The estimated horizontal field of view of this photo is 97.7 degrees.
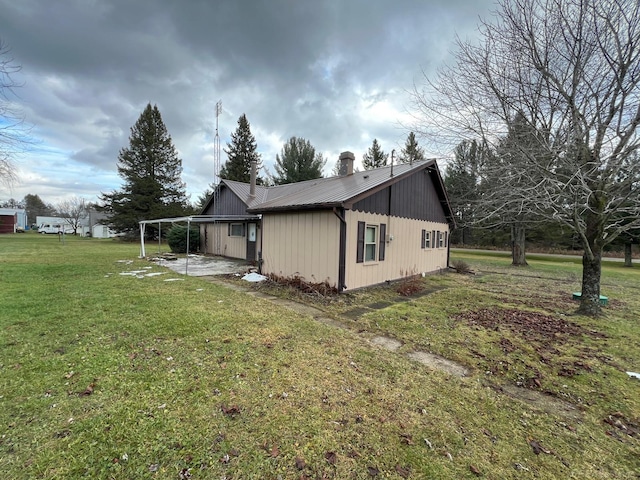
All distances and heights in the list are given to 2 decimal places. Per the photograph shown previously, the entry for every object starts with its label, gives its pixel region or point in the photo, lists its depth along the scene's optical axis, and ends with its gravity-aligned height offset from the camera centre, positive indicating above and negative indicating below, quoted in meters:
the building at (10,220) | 46.91 +0.77
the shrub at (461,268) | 13.69 -1.59
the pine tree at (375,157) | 32.88 +9.15
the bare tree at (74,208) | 50.47 +3.80
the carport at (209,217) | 10.99 +0.54
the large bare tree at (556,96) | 5.02 +2.87
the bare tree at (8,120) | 8.37 +3.36
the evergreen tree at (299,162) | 27.86 +7.02
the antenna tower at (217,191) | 14.90 +2.48
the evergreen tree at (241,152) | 33.41 +9.48
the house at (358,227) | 7.82 +0.21
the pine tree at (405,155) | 25.00 +8.27
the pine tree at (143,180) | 28.61 +5.06
